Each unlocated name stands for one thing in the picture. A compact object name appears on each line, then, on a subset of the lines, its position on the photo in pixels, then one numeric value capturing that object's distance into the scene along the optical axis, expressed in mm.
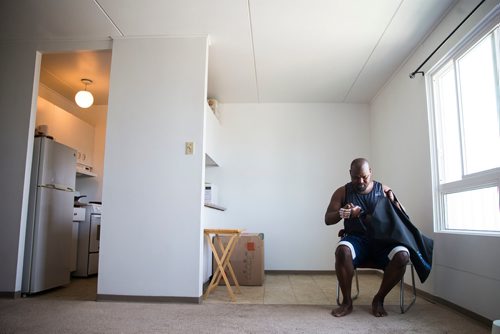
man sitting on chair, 2711
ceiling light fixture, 4340
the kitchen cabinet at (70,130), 4391
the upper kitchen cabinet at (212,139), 4070
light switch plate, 3273
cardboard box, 4098
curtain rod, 2596
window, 2578
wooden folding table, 3277
